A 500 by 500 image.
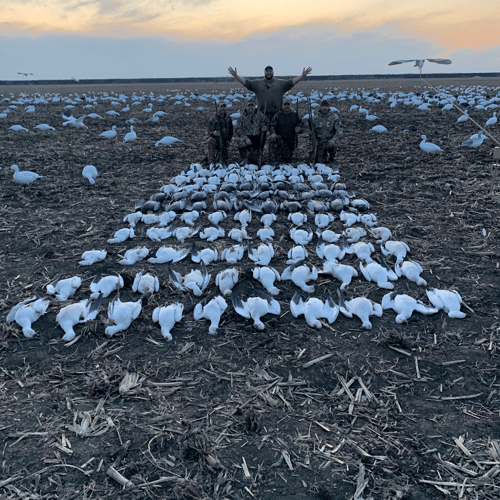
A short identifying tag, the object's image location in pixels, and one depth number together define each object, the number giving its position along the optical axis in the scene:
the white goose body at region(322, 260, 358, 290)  4.66
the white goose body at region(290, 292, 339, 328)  3.98
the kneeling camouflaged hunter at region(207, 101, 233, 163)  9.54
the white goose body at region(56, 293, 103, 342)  3.83
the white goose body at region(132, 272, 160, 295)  4.49
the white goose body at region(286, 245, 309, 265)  5.16
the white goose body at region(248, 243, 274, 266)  5.11
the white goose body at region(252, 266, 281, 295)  4.50
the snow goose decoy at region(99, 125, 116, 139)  13.34
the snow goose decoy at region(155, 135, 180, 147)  12.14
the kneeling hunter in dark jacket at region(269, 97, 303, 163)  9.53
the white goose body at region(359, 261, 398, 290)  4.59
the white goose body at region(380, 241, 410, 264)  5.16
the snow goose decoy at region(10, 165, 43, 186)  8.18
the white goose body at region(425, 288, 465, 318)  4.02
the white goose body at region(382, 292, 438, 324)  4.01
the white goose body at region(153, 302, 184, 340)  3.83
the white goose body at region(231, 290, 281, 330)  4.04
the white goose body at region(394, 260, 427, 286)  4.61
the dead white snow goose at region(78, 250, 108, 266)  5.13
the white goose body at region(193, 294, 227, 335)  3.91
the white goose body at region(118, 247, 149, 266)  5.14
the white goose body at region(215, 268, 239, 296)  4.48
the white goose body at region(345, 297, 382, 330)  3.95
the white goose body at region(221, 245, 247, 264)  5.16
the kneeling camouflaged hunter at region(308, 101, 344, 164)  9.36
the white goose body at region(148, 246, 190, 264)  5.22
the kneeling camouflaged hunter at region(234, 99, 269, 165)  9.29
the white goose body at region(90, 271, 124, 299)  4.45
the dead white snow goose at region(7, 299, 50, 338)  3.83
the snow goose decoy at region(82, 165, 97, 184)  8.51
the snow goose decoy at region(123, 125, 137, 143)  12.72
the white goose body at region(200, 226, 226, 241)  5.92
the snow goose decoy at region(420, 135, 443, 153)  10.30
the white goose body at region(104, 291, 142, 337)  3.86
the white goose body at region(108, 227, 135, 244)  5.82
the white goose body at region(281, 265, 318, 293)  4.57
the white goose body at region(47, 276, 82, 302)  4.41
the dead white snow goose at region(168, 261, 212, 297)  4.49
